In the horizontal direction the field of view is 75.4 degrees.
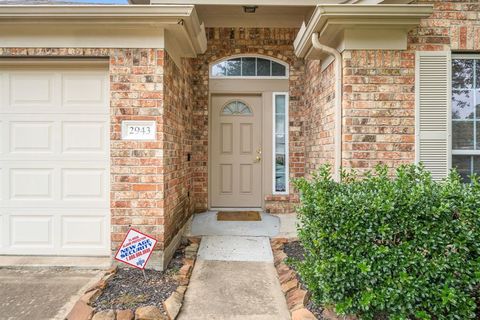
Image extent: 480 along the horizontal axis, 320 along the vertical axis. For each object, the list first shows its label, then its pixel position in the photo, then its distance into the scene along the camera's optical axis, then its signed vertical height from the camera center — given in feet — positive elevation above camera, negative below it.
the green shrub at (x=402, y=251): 6.64 -2.06
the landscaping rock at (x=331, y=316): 7.48 -3.86
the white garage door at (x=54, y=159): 10.89 -0.08
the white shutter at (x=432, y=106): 10.39 +1.75
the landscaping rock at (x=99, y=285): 8.67 -3.65
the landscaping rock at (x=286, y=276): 9.53 -3.70
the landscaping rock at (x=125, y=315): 7.40 -3.80
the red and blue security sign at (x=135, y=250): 9.32 -2.82
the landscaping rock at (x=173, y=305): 7.79 -3.87
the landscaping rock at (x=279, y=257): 10.90 -3.58
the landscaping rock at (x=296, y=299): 8.14 -3.83
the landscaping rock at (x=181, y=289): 8.89 -3.85
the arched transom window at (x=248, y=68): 16.63 +4.79
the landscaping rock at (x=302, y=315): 7.48 -3.85
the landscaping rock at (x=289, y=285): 9.01 -3.77
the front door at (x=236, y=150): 16.87 +0.39
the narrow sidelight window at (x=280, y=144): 16.62 +0.71
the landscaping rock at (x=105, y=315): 7.34 -3.79
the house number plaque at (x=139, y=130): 10.35 +0.89
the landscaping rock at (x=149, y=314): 7.50 -3.83
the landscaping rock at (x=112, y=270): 9.86 -3.64
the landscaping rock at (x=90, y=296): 8.04 -3.70
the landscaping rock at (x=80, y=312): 7.50 -3.82
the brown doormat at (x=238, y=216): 15.10 -2.95
